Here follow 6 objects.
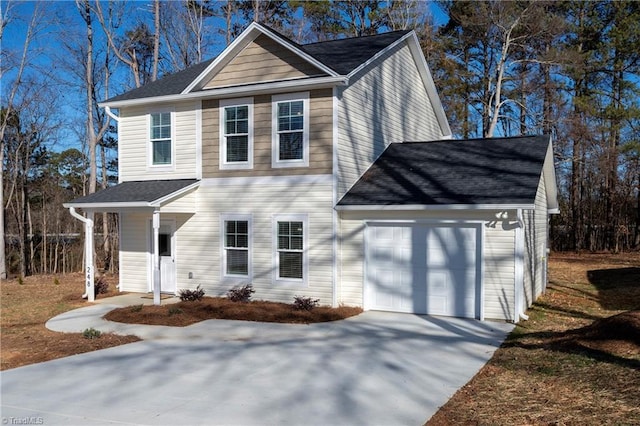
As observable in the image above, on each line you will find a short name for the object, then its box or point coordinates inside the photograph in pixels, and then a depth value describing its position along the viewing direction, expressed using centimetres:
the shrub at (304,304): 1152
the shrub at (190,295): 1260
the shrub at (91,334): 917
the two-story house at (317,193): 1102
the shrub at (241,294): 1247
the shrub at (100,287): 1436
